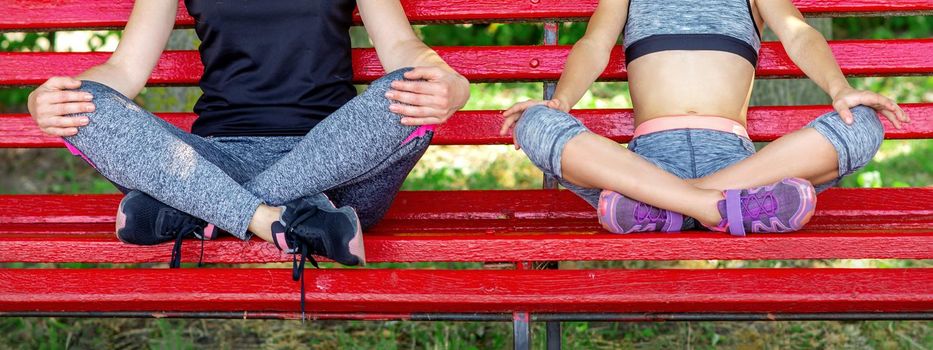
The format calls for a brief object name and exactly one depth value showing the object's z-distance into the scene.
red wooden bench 2.37
